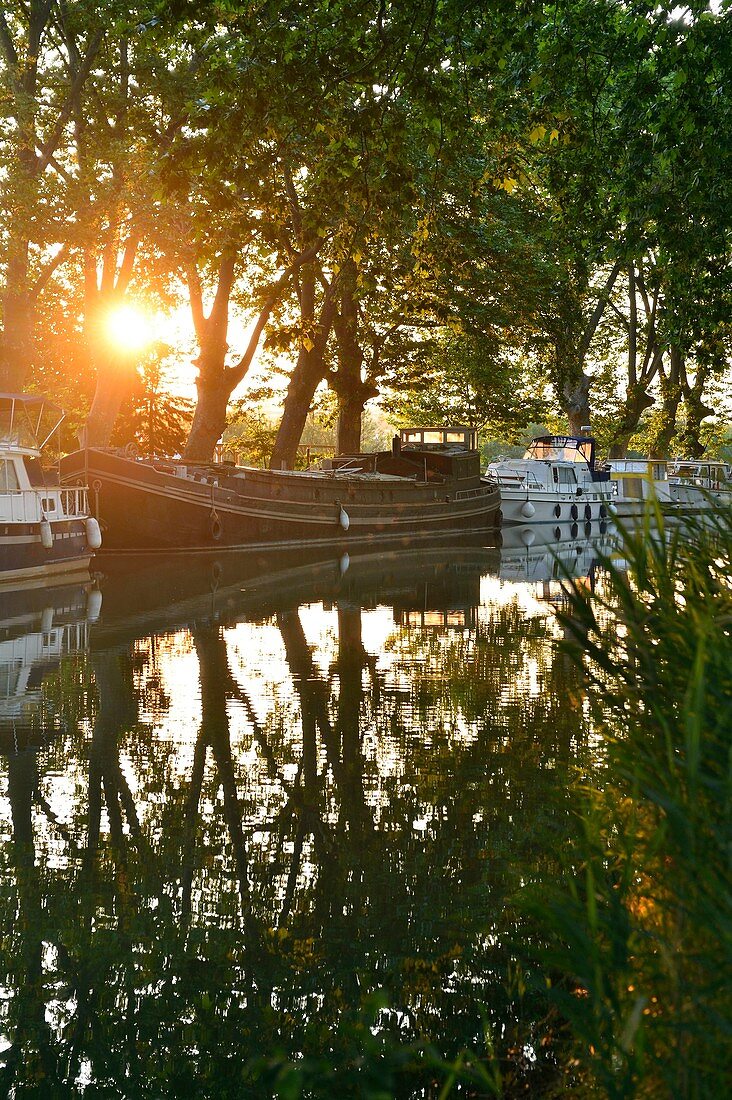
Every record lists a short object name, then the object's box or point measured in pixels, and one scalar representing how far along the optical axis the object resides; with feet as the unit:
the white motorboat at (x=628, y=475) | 166.71
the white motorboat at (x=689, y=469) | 173.06
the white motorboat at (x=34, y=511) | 77.71
